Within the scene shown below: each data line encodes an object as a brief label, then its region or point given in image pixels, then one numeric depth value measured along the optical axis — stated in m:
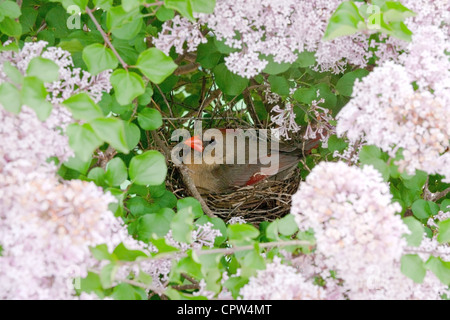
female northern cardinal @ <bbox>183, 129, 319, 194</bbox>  1.88
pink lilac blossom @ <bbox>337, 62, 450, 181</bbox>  1.32
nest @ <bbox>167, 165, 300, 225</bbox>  1.88
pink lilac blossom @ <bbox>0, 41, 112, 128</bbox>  1.37
